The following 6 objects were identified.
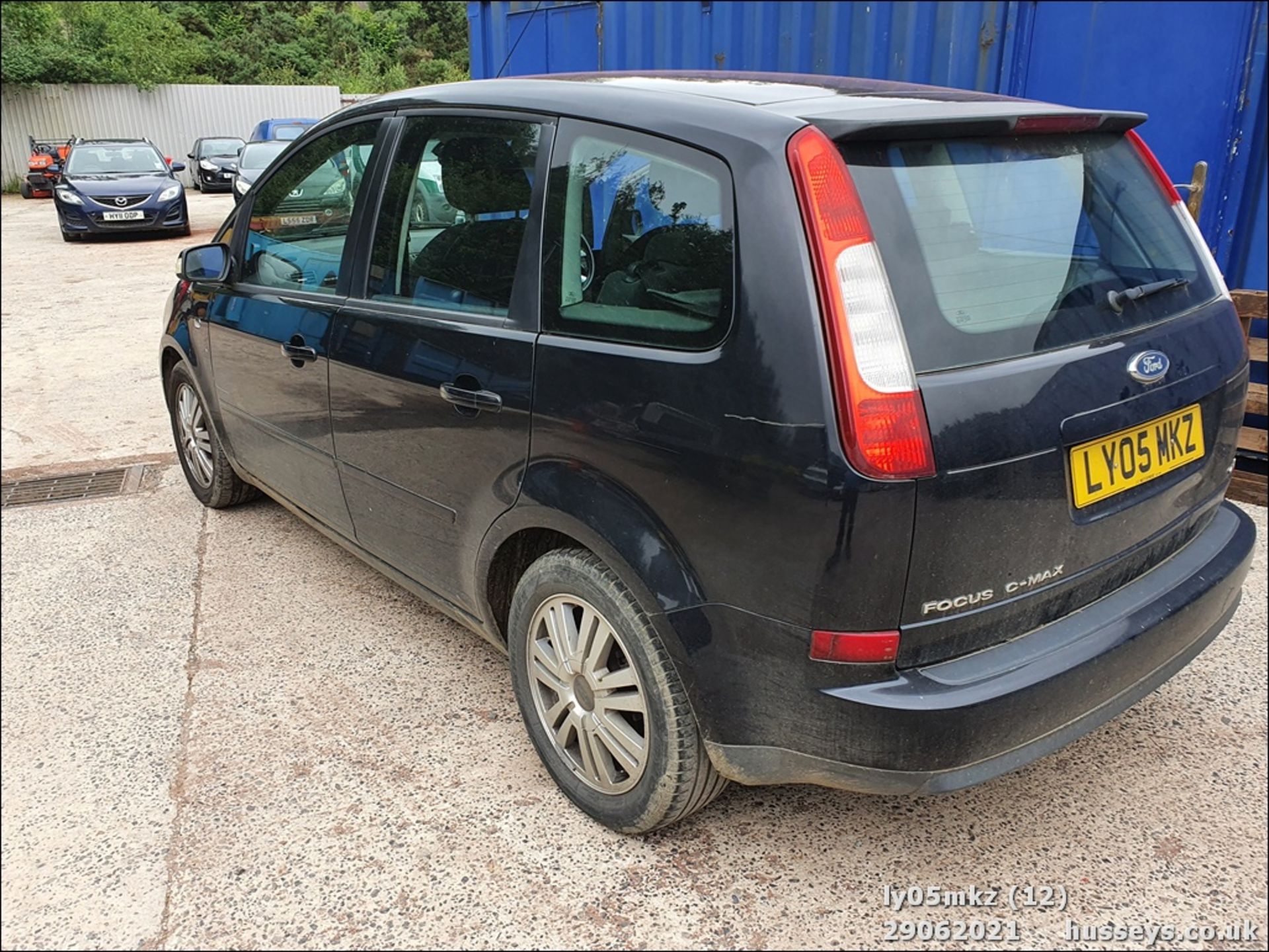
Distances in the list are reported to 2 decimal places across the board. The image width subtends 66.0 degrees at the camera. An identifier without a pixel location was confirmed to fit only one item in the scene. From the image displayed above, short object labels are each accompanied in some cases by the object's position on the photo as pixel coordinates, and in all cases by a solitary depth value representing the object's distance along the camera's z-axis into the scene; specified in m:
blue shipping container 4.53
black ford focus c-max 1.82
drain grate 4.86
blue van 23.53
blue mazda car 15.73
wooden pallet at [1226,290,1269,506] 4.47
